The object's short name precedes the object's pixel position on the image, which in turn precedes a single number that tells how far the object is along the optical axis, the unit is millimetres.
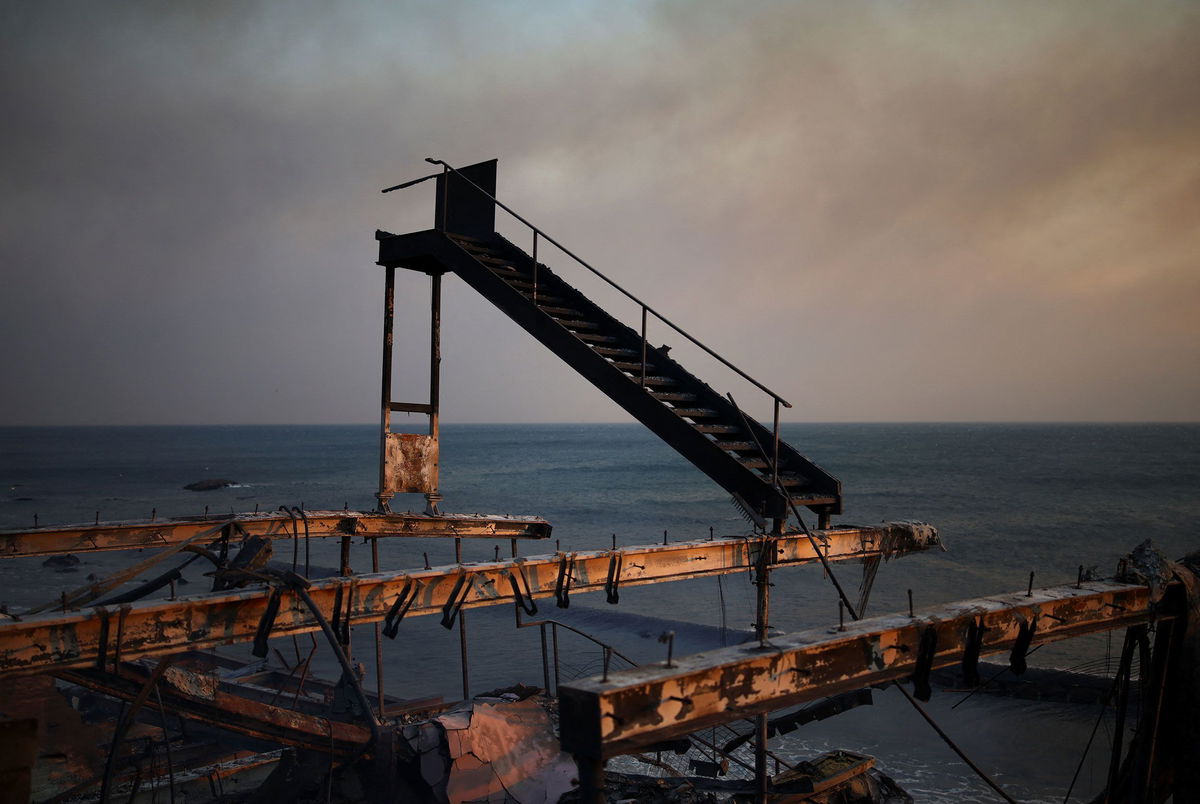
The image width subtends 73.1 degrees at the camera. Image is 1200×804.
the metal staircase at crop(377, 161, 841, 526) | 9000
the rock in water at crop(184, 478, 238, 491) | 77750
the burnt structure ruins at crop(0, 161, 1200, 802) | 3986
